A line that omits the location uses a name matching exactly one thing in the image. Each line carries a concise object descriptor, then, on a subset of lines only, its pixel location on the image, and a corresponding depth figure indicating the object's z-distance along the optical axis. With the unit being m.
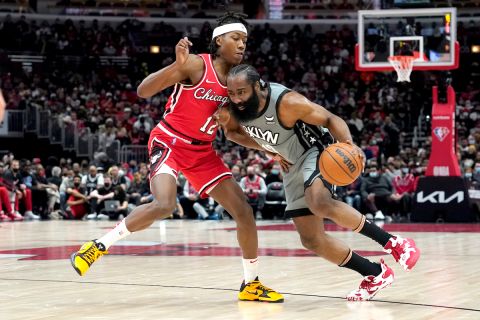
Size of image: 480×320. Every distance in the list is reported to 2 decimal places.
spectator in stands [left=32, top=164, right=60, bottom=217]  19.44
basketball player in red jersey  5.92
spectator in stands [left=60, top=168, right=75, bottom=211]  19.08
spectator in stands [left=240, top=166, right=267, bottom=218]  17.52
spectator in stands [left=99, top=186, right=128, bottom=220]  18.14
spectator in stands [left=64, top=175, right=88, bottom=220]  18.80
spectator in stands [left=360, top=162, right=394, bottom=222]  17.12
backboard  16.23
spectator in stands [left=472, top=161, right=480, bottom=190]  16.47
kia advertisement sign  15.88
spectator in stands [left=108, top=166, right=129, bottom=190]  18.25
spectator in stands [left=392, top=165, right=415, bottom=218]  17.19
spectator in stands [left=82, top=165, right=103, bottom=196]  18.70
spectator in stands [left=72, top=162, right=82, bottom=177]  19.25
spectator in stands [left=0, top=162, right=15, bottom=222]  18.11
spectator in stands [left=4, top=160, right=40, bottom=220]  18.53
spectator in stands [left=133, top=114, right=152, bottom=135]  23.59
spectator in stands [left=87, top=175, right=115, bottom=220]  18.47
